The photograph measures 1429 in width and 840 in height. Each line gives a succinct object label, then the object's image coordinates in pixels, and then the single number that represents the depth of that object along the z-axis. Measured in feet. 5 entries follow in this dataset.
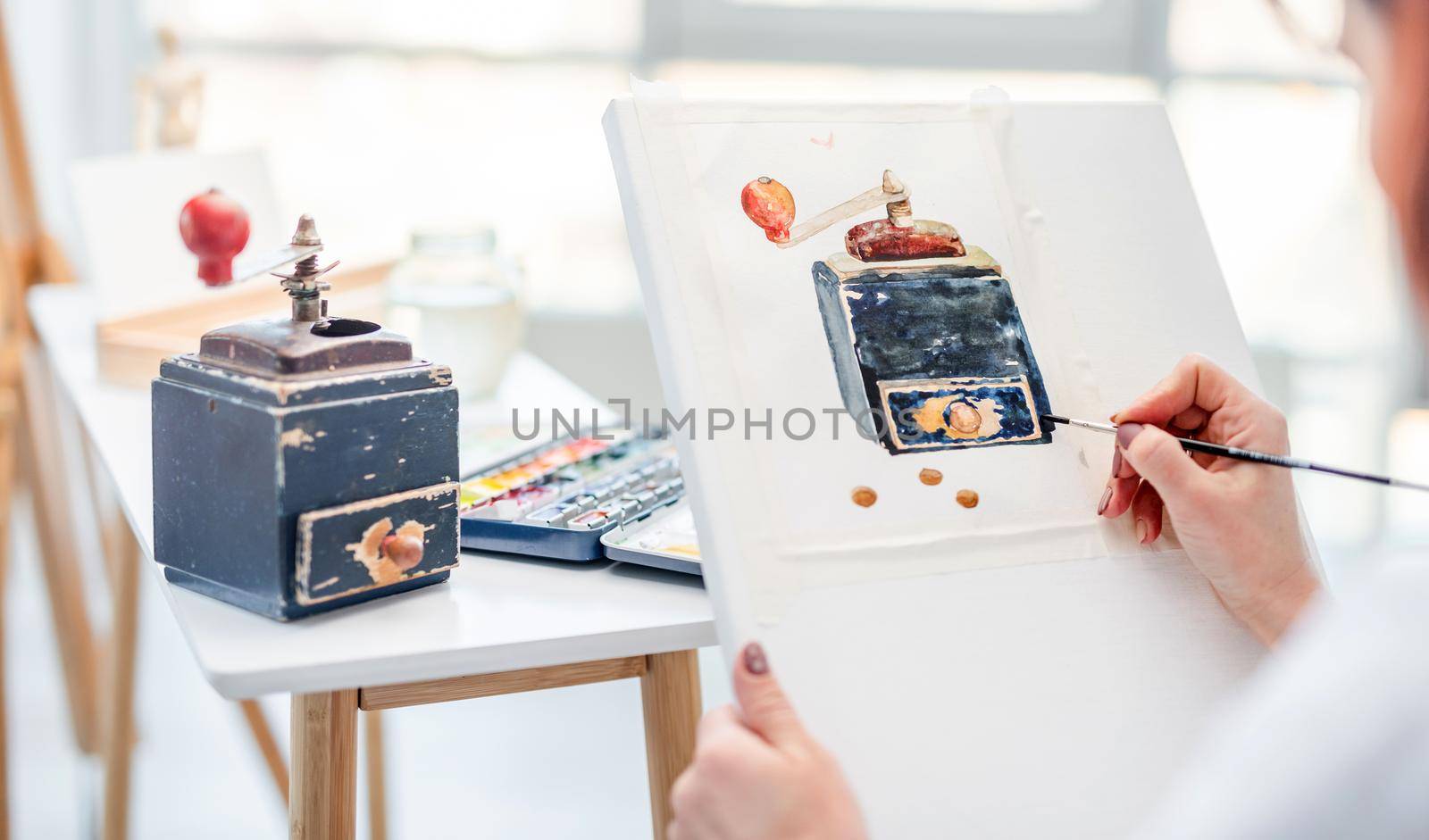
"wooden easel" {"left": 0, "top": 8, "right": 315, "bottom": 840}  4.78
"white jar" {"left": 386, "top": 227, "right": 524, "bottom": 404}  4.02
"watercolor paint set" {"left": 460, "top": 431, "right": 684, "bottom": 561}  2.73
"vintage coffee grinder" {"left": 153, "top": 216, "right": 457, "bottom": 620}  2.26
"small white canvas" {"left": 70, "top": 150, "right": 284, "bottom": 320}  4.78
